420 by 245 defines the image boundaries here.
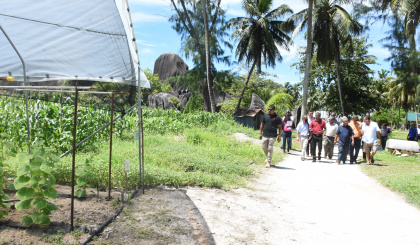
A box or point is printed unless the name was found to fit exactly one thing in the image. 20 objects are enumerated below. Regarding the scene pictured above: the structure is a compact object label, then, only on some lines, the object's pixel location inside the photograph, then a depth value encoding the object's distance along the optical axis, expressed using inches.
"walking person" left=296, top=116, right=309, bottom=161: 477.6
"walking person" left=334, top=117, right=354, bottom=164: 447.8
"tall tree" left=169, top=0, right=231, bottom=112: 1031.6
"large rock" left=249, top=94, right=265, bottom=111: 1259.8
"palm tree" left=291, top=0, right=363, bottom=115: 874.1
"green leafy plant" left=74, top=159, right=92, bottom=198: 174.9
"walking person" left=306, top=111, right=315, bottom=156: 484.4
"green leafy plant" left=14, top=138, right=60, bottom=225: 142.9
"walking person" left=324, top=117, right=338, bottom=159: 464.8
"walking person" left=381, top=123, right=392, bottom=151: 661.3
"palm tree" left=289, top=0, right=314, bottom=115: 824.3
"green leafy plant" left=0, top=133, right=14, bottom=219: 149.8
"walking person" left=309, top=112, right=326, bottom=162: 461.4
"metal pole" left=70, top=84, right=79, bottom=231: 153.7
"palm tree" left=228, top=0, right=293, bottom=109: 1036.5
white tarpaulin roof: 206.2
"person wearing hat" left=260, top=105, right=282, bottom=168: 386.3
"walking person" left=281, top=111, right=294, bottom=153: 526.0
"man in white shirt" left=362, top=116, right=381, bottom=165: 430.6
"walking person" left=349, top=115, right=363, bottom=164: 451.5
